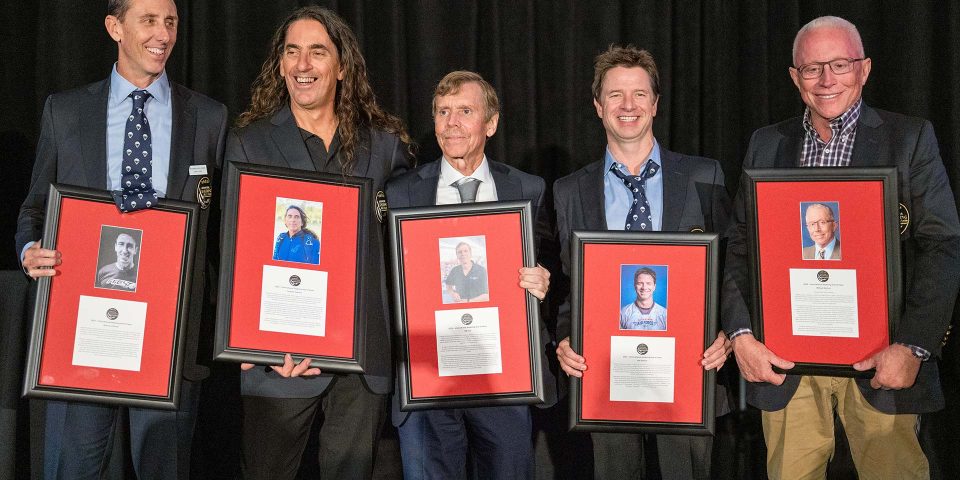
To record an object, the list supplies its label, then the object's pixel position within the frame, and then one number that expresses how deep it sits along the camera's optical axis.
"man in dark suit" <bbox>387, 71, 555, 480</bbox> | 3.16
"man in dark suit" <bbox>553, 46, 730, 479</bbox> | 3.09
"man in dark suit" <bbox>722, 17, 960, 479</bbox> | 2.85
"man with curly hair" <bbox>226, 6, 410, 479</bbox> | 3.01
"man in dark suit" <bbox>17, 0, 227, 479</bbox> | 3.01
